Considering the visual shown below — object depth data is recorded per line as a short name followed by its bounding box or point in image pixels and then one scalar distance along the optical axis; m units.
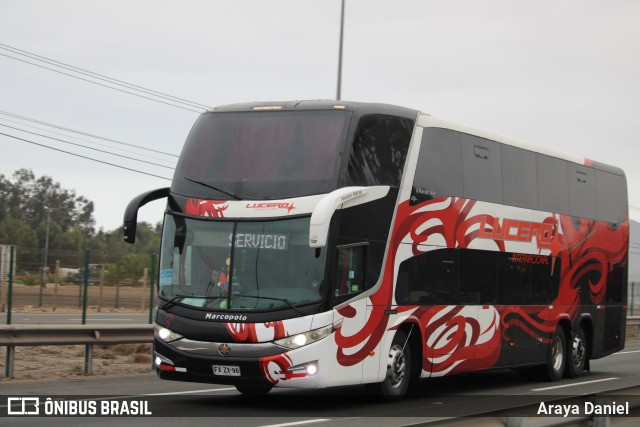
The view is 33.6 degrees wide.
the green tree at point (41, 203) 115.25
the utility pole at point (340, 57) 32.29
